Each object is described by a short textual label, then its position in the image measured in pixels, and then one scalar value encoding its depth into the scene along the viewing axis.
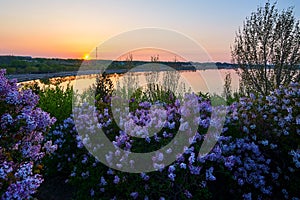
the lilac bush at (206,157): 2.37
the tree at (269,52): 6.26
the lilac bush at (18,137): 1.68
